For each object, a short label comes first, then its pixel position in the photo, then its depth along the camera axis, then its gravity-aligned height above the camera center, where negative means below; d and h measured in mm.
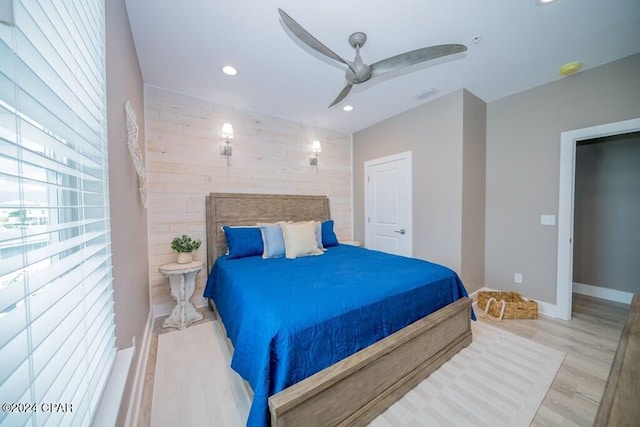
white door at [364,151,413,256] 3434 +43
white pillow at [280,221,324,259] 2623 -385
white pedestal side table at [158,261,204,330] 2436 -895
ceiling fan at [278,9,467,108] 1512 +1067
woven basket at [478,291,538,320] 2576 -1159
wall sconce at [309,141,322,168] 3722 +889
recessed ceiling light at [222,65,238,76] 2330 +1412
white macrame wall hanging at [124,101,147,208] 1543 +478
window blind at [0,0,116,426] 463 -23
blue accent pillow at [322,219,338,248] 3246 -412
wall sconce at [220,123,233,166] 2887 +902
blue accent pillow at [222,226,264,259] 2619 -398
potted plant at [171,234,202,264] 2561 -447
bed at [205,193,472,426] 1177 -788
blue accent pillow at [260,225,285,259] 2623 -404
